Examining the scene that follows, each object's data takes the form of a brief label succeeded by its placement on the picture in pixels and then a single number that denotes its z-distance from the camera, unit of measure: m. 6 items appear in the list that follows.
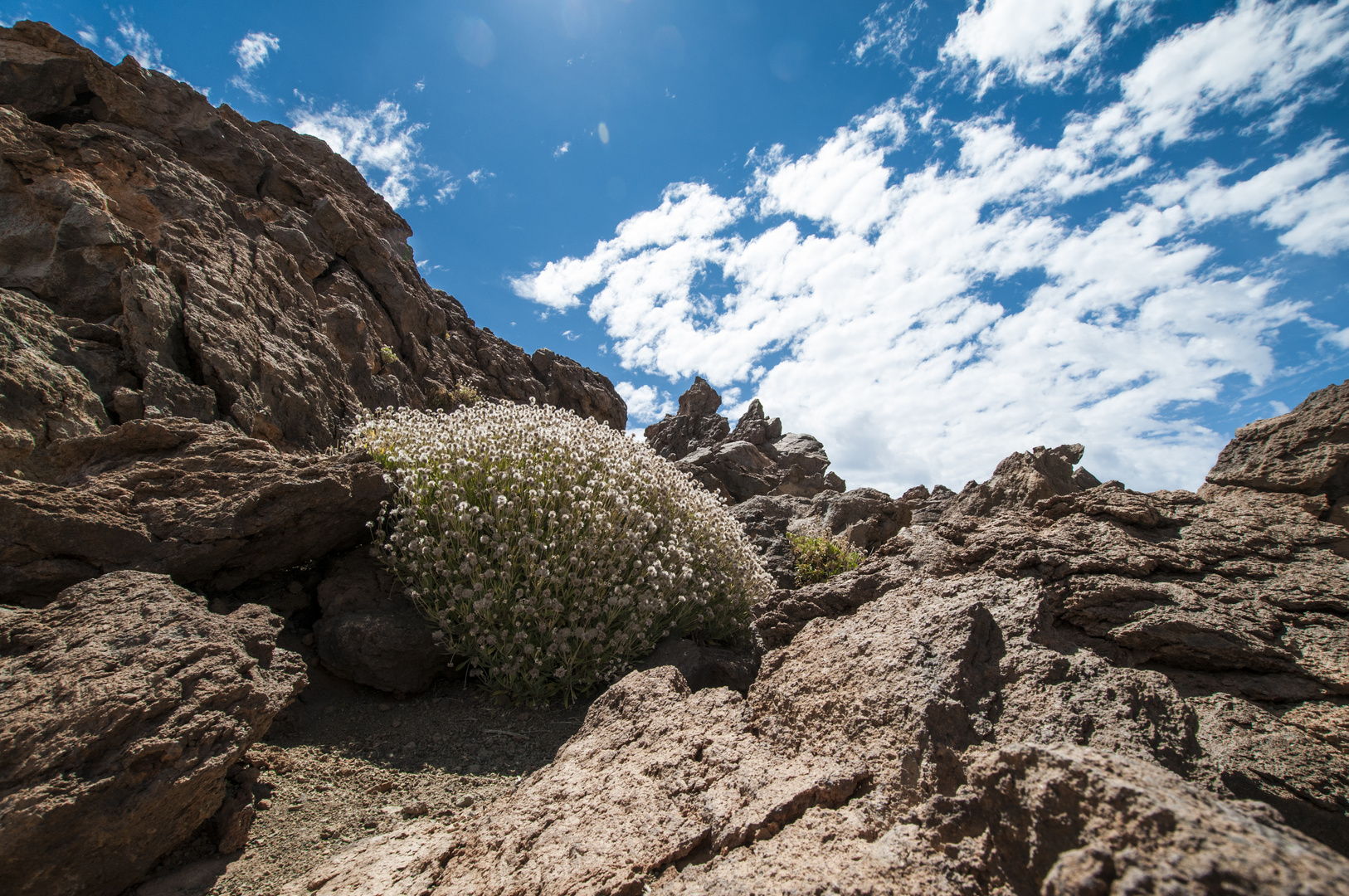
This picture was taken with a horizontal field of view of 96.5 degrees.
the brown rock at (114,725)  2.61
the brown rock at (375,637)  5.00
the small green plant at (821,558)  9.62
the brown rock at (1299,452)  4.05
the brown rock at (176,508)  4.11
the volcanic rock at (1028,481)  8.66
